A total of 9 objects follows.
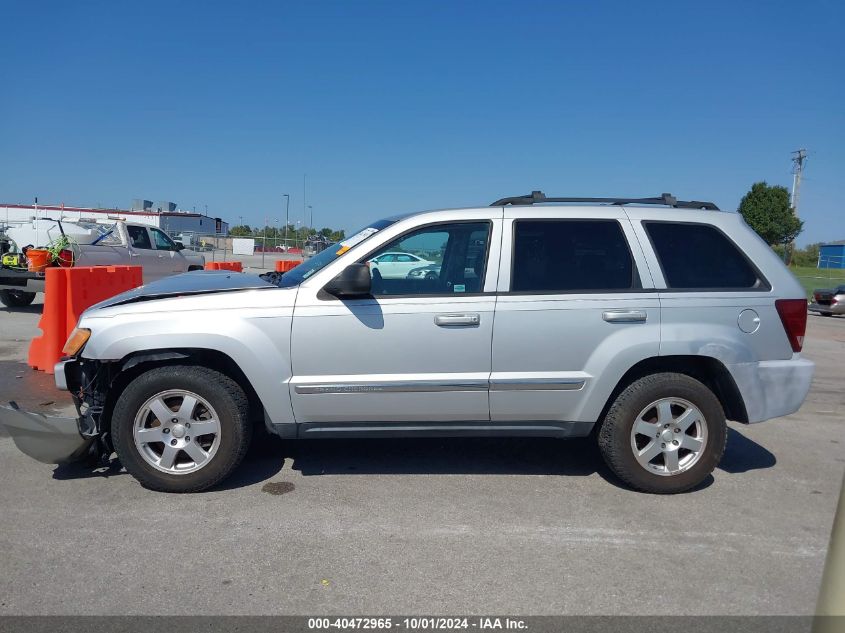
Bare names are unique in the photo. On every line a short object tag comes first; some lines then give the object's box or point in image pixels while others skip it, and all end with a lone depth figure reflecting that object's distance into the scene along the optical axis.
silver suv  4.26
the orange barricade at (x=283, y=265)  17.58
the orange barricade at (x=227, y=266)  16.97
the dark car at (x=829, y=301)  19.28
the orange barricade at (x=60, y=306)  7.83
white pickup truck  12.48
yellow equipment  12.60
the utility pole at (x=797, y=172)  46.59
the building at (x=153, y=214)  48.34
